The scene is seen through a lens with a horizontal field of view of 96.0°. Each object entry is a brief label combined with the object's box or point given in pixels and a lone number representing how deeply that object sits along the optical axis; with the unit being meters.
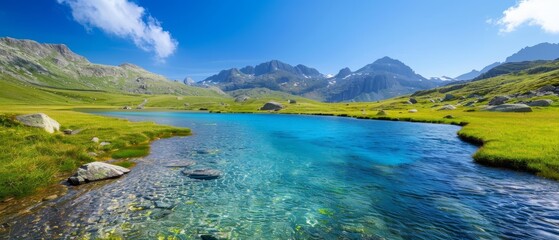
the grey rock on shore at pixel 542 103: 96.19
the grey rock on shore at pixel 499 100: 124.25
